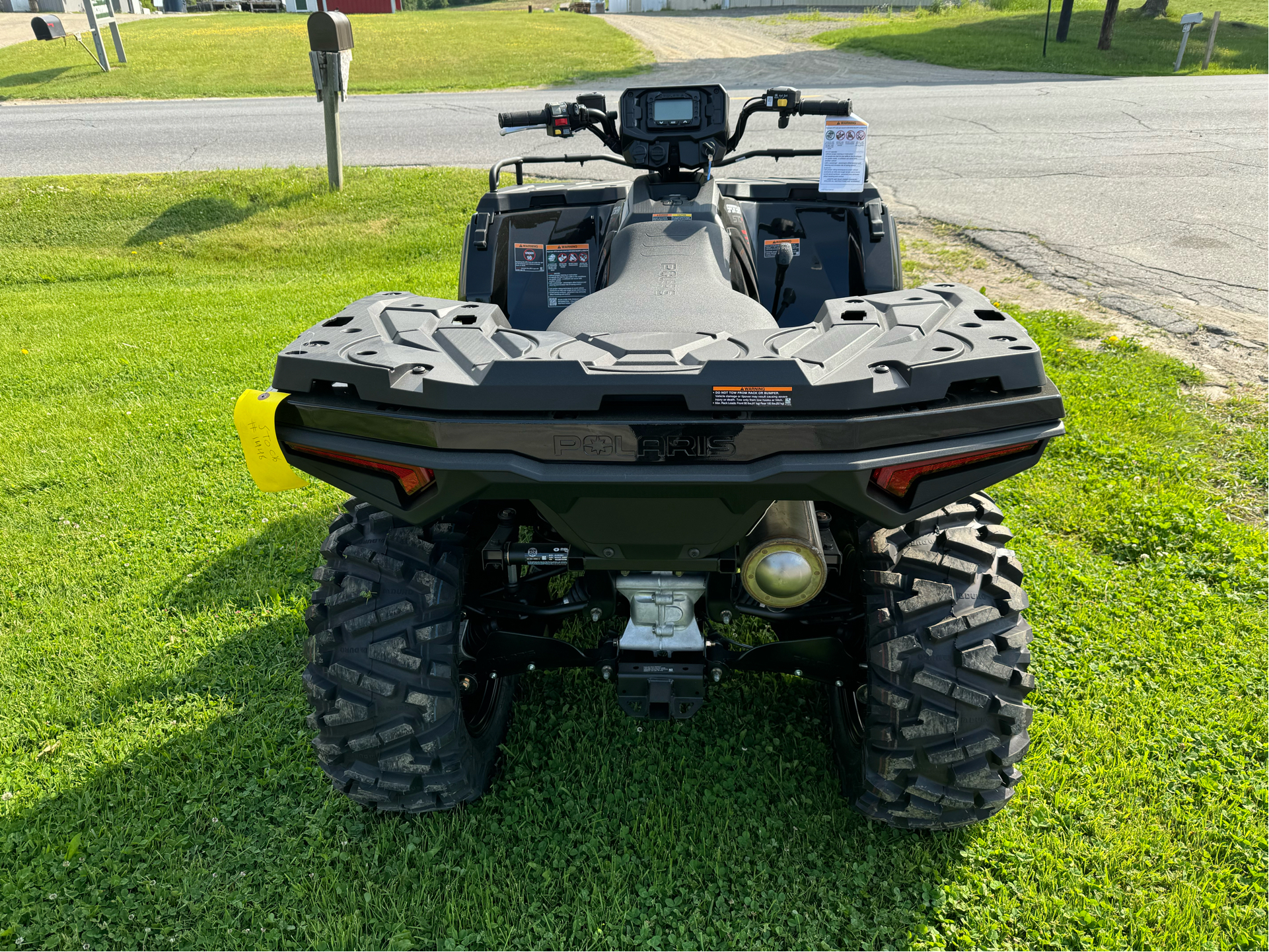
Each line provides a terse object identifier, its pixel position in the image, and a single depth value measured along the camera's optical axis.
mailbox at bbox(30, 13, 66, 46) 14.50
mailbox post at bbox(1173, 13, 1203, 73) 18.95
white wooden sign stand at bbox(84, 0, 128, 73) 17.44
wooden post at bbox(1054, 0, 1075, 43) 22.16
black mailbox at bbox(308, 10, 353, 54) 8.23
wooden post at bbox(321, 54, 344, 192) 8.56
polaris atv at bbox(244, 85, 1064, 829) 1.75
